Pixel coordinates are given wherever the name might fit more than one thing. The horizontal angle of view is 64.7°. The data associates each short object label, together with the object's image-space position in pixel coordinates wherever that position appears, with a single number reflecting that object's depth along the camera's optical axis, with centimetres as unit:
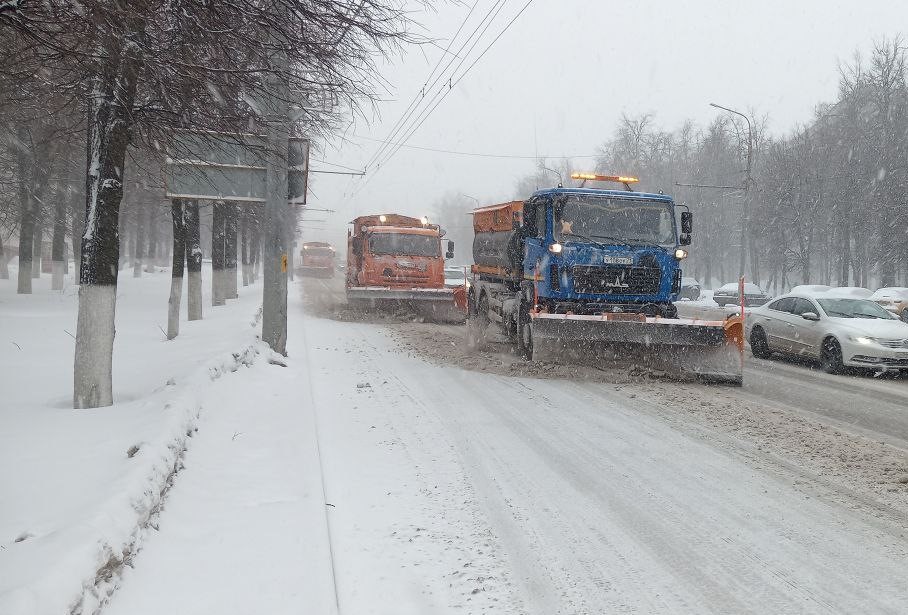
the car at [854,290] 3146
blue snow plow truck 1081
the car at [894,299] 2494
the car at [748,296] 4034
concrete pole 1152
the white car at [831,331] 1215
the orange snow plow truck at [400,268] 2078
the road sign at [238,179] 1173
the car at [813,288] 3461
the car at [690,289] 4550
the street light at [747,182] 3045
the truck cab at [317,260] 5828
